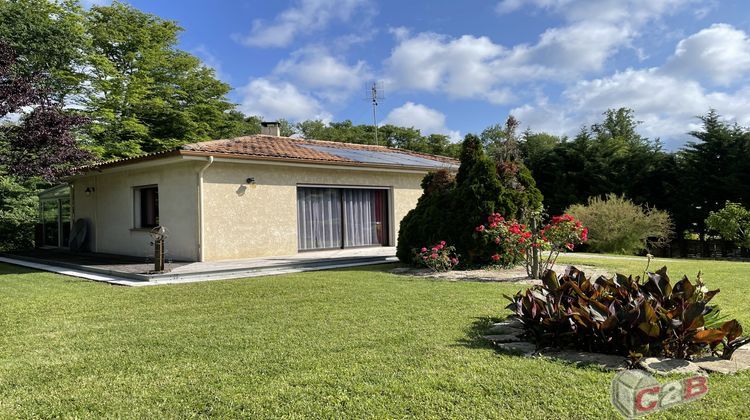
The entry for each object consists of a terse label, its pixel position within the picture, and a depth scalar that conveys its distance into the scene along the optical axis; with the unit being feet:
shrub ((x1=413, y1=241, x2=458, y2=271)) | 33.55
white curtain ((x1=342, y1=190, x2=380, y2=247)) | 50.67
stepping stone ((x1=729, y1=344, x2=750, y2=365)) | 13.08
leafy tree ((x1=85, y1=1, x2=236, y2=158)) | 84.99
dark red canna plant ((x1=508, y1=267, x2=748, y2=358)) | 13.25
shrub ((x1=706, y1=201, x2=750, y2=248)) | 56.70
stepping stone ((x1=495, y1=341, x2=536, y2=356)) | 14.35
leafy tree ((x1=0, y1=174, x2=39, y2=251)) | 68.90
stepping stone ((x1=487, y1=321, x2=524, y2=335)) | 16.63
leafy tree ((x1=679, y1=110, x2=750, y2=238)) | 66.28
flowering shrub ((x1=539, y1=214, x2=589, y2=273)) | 28.86
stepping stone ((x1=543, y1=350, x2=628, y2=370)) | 12.84
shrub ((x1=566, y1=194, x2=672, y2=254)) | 57.77
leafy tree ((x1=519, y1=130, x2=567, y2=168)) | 86.63
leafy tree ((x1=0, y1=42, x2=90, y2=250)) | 39.34
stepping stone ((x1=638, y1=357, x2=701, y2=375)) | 12.28
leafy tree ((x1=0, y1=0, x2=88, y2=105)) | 70.90
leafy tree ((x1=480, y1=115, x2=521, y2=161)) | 36.55
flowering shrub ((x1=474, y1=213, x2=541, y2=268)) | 30.22
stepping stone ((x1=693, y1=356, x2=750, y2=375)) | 12.32
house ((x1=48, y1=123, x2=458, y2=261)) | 40.60
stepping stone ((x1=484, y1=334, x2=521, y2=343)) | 15.55
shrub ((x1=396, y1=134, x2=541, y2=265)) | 35.01
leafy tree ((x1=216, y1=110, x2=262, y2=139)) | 116.37
